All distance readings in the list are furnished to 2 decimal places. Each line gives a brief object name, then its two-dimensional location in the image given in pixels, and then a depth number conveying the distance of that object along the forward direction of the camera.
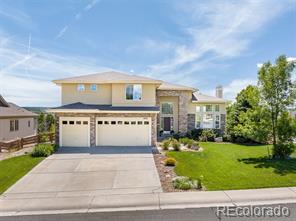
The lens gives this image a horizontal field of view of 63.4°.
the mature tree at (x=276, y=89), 14.46
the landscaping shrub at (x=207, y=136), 24.00
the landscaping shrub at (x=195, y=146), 18.15
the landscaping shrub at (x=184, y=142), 19.56
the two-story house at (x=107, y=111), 18.41
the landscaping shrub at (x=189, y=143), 18.47
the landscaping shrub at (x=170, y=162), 13.18
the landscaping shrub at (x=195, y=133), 24.49
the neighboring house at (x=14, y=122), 23.91
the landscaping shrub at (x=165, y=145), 17.64
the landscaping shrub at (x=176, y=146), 17.27
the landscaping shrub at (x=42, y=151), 15.47
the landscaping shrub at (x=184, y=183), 9.56
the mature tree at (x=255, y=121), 15.12
